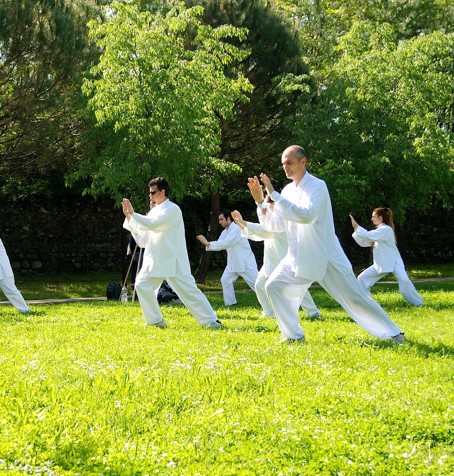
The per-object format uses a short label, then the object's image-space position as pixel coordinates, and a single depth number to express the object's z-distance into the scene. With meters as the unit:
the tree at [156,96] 17.75
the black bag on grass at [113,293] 18.30
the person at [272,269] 12.90
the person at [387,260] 14.99
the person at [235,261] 16.20
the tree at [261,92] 24.11
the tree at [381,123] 23.50
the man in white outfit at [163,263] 10.98
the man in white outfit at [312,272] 8.77
